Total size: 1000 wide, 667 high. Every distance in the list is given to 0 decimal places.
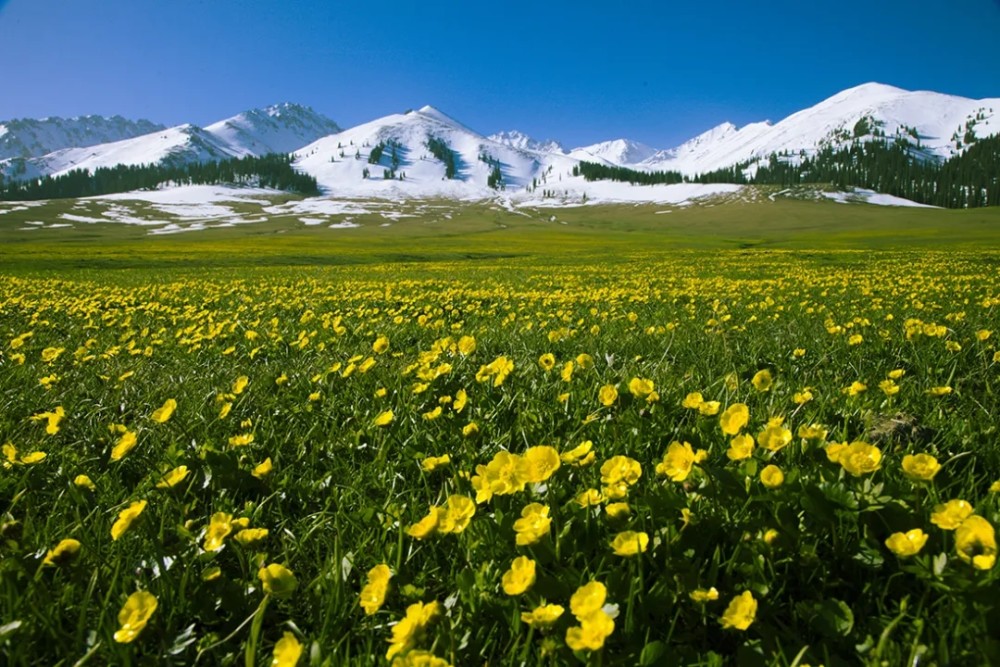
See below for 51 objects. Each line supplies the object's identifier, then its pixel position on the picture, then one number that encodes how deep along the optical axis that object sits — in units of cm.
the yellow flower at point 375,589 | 59
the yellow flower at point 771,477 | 67
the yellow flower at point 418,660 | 51
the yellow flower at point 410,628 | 54
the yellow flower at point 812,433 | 81
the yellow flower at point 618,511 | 64
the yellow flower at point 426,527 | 64
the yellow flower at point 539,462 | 69
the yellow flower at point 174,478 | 81
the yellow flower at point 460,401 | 106
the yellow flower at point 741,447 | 73
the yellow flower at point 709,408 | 88
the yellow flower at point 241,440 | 98
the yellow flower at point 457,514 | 67
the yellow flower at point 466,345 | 150
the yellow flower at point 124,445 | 86
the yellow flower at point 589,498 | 69
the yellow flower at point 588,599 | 54
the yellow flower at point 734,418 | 81
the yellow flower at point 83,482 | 82
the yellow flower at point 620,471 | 70
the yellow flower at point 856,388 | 105
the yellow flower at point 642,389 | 98
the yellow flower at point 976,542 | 55
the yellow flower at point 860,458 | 66
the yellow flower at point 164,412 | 96
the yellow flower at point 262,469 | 86
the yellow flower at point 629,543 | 62
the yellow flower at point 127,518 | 65
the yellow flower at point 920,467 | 66
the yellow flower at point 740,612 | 56
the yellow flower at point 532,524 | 62
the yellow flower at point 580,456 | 74
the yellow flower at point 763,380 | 104
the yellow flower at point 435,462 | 82
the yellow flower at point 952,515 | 60
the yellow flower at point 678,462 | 72
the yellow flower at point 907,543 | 57
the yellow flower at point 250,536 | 68
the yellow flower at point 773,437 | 77
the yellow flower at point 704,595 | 59
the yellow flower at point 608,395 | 97
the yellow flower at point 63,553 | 63
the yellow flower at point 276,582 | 59
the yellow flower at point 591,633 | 51
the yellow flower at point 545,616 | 54
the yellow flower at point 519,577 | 56
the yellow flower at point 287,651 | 51
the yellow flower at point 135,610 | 57
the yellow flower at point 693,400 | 96
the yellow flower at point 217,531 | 68
